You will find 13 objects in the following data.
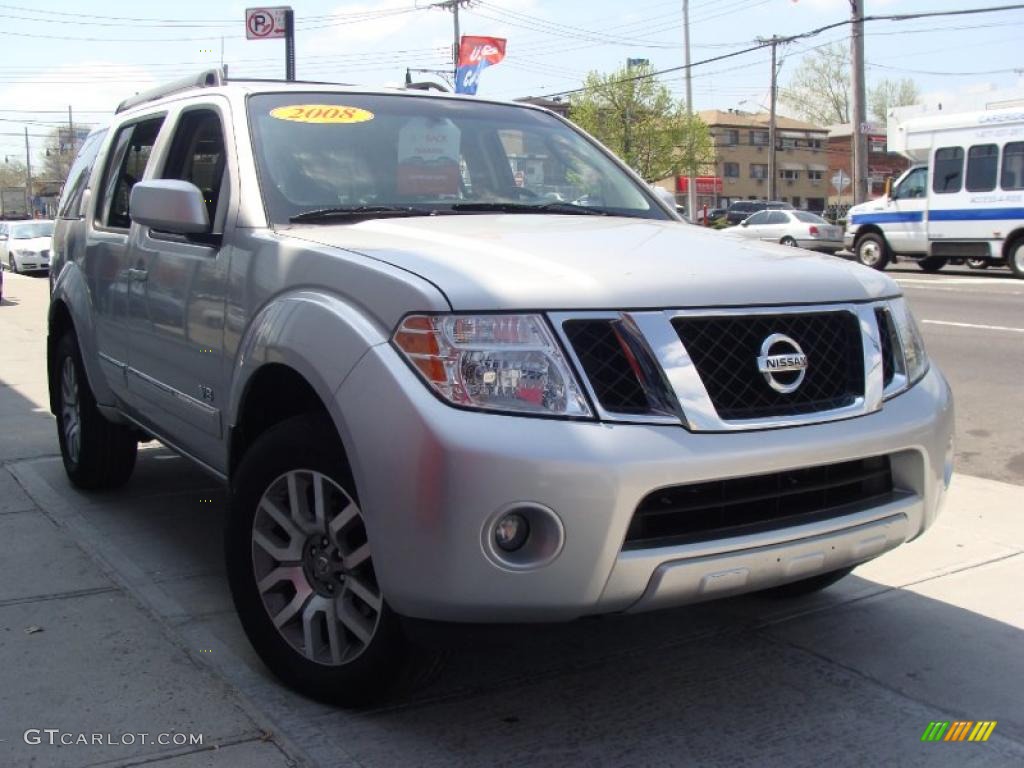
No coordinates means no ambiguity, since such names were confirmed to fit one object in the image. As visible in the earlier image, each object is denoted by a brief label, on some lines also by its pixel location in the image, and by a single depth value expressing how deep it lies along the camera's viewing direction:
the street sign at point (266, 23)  16.36
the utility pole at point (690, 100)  47.62
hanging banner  28.64
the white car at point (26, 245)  28.19
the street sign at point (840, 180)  34.78
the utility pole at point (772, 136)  55.65
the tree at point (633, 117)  47.91
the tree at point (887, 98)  84.06
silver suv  2.58
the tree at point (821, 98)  84.06
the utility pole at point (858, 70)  28.56
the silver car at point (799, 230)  29.00
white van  20.88
